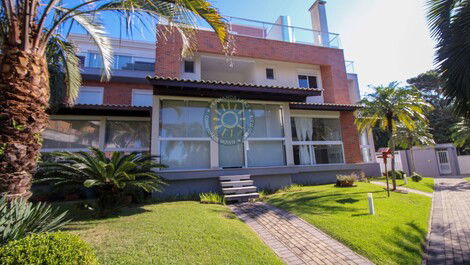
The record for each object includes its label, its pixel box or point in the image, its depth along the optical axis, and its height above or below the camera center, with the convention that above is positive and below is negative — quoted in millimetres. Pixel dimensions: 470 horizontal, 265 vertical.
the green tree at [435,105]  35562 +8739
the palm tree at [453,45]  4699 +2427
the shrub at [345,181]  10699 -803
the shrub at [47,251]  2439 -846
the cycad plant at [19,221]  3143 -672
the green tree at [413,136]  23097 +2518
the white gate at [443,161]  26797 -117
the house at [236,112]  9797 +2802
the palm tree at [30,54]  3688 +2099
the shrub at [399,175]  15508 -894
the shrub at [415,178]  15643 -1148
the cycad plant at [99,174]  6062 -26
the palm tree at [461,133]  20330 +2360
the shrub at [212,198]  8266 -1083
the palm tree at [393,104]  11515 +2911
